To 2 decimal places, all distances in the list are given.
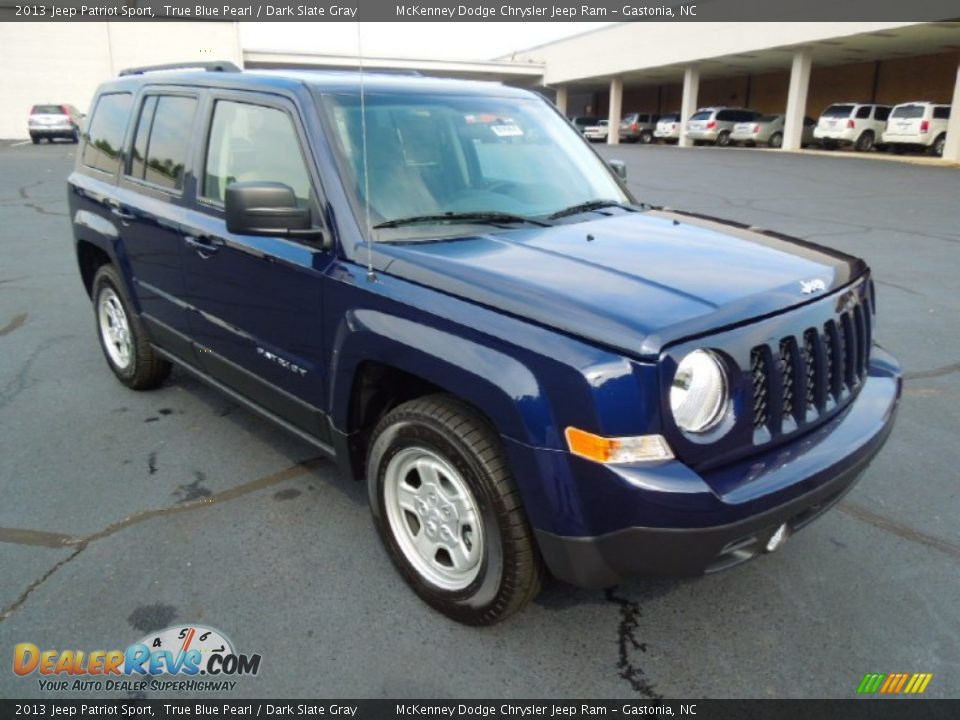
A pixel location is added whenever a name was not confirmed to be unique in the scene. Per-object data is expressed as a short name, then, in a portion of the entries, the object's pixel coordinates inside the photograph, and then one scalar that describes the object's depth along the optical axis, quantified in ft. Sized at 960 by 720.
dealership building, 104.27
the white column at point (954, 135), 84.89
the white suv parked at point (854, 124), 100.78
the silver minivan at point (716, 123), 121.08
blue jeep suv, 7.24
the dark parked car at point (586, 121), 160.56
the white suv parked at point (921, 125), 90.12
